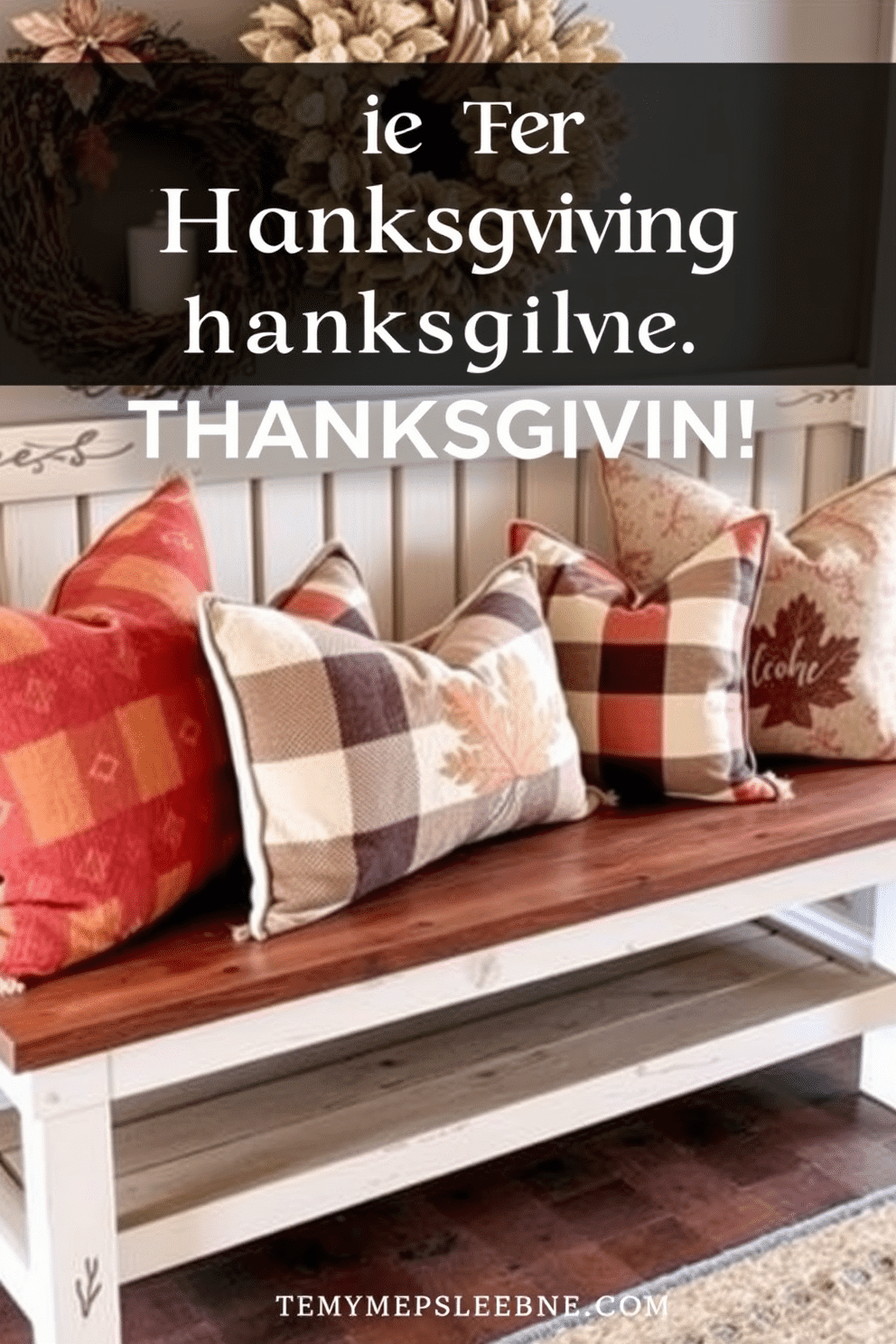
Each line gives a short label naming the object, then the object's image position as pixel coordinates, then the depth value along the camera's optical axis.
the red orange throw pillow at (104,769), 1.83
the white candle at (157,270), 2.20
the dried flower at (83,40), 2.06
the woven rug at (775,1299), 2.10
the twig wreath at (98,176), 2.08
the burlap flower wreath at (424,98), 2.19
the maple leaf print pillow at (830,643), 2.47
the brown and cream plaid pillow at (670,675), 2.32
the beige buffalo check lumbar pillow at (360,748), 1.94
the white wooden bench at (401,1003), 1.83
